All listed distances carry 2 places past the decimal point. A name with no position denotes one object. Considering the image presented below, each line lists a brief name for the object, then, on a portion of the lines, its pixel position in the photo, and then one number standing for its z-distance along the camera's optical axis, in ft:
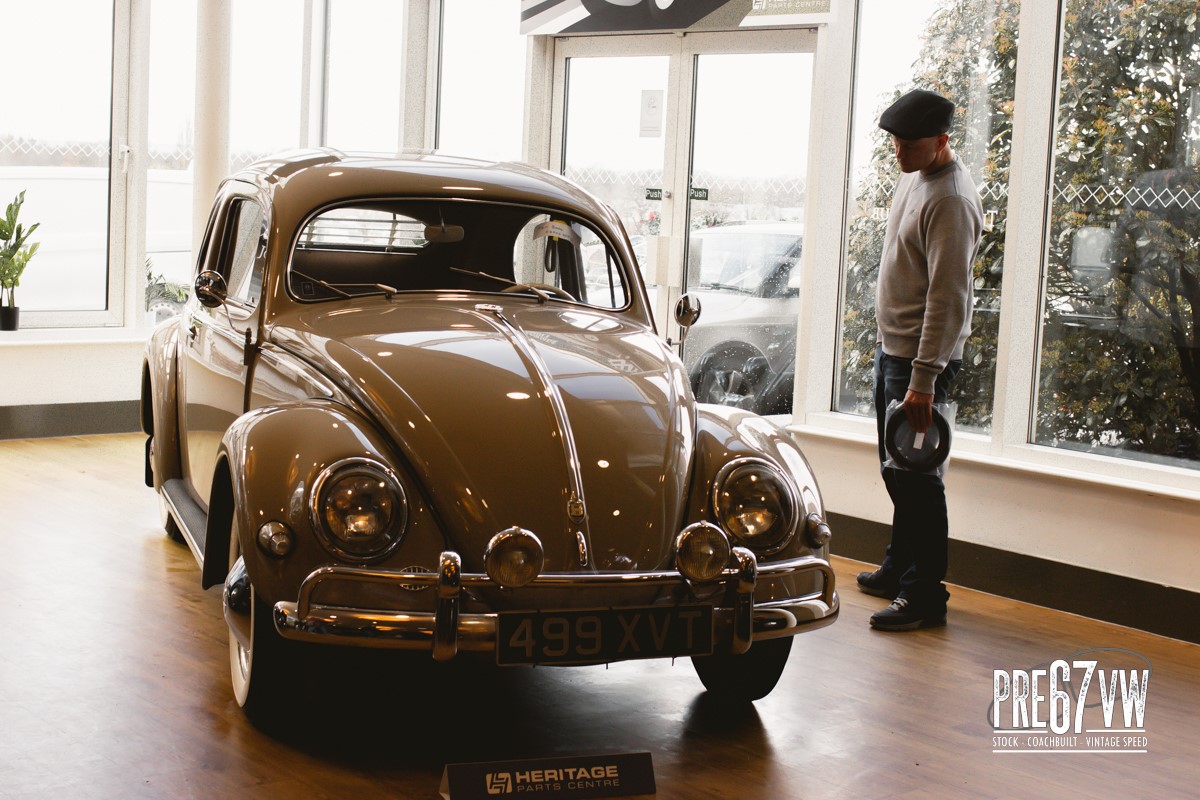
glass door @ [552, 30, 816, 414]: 22.72
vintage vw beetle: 9.78
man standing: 15.28
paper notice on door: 24.72
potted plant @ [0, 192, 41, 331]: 26.35
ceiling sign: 21.62
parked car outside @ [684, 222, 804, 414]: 22.71
